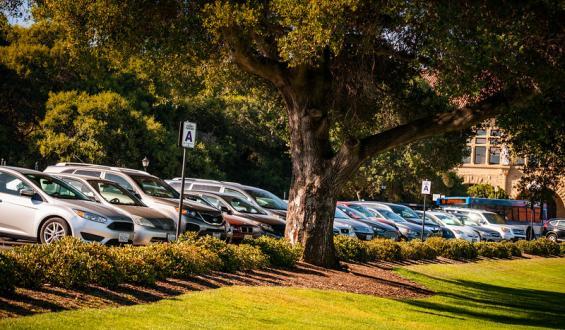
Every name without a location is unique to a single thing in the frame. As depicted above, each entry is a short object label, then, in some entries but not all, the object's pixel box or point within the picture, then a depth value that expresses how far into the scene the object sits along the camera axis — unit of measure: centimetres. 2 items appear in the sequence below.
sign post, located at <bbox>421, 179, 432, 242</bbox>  2886
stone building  7412
